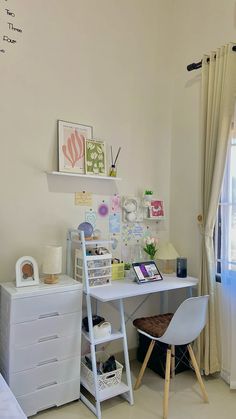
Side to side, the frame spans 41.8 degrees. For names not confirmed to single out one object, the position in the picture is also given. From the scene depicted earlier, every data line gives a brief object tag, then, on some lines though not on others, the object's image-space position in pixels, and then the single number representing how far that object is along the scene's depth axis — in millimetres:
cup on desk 2631
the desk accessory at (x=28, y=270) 1997
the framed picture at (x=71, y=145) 2312
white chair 1932
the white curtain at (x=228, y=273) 2316
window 2336
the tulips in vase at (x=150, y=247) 2729
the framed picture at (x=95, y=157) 2443
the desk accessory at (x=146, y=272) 2393
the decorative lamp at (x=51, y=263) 2047
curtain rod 2617
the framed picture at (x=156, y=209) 2840
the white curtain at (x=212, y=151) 2273
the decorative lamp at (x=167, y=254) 2671
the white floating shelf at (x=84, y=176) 2266
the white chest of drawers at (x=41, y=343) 1829
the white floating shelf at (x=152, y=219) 2846
